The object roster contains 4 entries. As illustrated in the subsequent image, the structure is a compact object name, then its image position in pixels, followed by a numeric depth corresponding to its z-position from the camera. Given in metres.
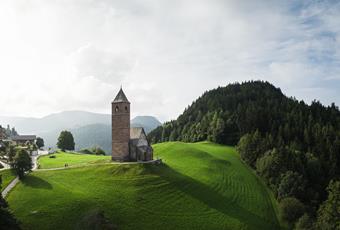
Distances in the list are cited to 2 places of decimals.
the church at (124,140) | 68.25
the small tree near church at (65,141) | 116.56
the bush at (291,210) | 55.59
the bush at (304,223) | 49.60
